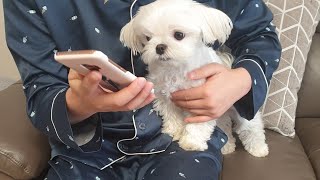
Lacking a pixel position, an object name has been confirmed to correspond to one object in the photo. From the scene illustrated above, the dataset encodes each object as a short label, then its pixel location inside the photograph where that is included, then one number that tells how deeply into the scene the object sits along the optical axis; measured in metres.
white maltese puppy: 0.95
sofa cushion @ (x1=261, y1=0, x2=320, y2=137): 1.30
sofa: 1.04
